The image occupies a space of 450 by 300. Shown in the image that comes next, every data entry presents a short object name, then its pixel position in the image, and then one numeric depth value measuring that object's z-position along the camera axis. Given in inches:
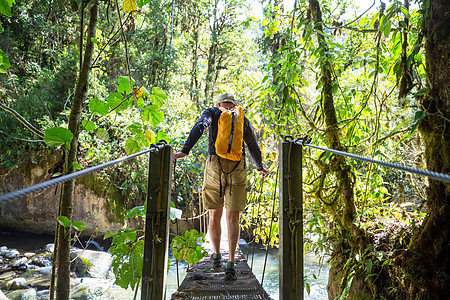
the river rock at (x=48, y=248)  214.1
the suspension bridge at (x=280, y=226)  54.4
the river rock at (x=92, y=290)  153.0
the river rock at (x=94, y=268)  186.4
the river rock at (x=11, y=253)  200.4
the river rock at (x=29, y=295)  145.1
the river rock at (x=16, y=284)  156.6
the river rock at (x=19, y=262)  187.2
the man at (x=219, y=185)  80.1
